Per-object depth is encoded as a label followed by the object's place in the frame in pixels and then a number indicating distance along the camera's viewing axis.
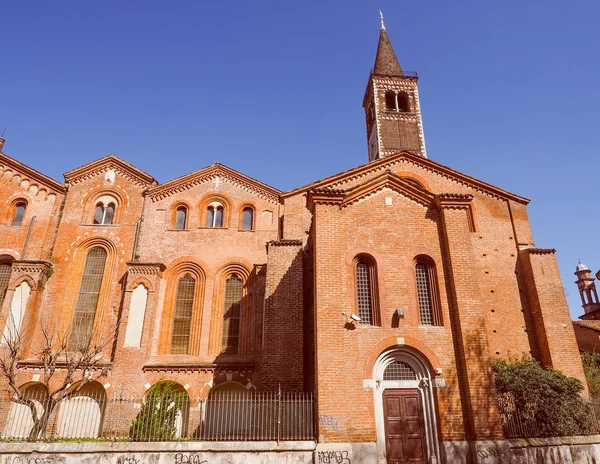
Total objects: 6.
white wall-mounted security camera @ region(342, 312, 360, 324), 13.13
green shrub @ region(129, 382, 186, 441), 13.84
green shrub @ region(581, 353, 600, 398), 19.17
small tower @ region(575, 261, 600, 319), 47.77
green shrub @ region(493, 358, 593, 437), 14.86
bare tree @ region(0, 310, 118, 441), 17.72
